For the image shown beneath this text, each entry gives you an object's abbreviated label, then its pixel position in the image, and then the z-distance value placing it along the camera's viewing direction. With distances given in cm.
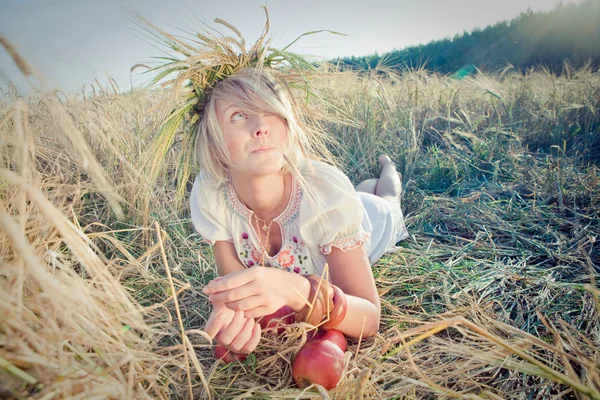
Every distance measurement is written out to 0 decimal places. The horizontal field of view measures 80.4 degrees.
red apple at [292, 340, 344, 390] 99
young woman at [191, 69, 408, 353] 101
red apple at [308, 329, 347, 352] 113
